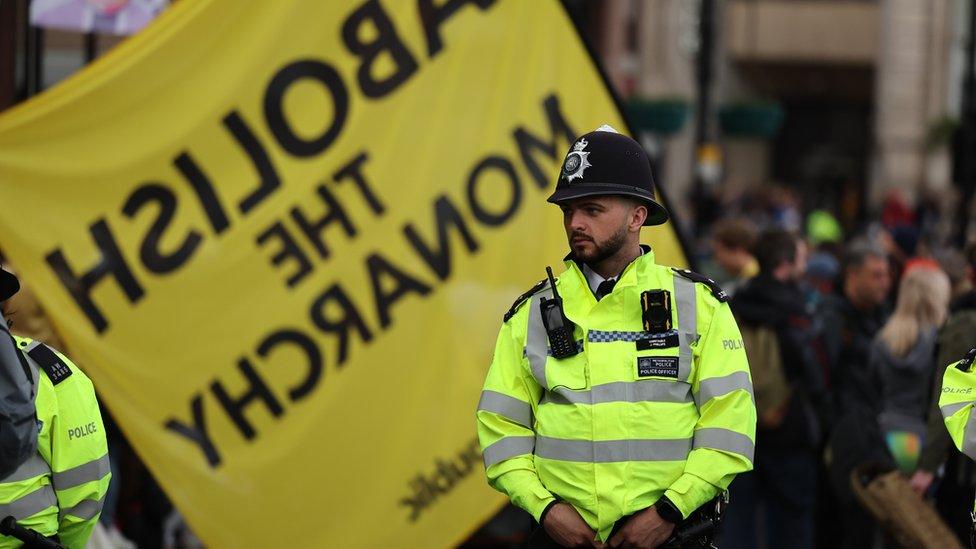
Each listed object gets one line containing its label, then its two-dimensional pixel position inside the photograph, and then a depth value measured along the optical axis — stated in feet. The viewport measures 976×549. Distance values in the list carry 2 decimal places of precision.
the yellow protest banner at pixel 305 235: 41.52
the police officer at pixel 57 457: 27.35
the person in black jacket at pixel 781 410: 50.49
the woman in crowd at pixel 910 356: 50.65
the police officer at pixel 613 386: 28.17
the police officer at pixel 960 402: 29.40
